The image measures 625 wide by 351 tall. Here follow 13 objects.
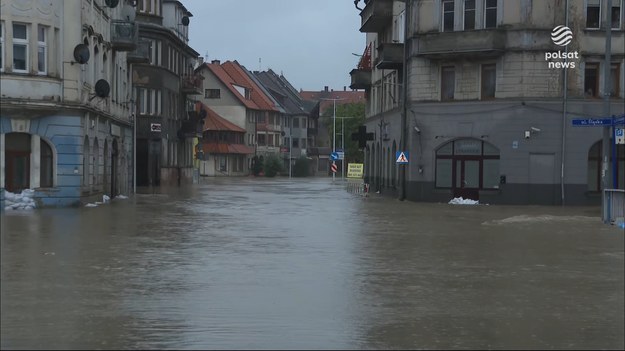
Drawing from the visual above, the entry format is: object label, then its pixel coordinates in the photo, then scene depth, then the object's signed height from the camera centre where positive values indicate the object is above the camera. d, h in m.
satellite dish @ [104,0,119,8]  37.16 +6.94
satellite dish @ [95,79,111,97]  33.56 +2.85
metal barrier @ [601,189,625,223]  25.03 -1.20
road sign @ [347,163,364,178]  73.89 -0.64
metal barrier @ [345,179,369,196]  53.33 -1.72
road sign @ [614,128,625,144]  25.67 +0.90
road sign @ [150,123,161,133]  61.42 +2.43
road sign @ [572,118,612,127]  26.45 +1.37
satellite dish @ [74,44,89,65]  30.95 +3.89
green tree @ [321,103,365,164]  119.75 +5.68
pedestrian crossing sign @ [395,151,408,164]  40.55 +0.25
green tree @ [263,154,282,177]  104.19 -0.40
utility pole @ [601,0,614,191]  27.18 +1.90
